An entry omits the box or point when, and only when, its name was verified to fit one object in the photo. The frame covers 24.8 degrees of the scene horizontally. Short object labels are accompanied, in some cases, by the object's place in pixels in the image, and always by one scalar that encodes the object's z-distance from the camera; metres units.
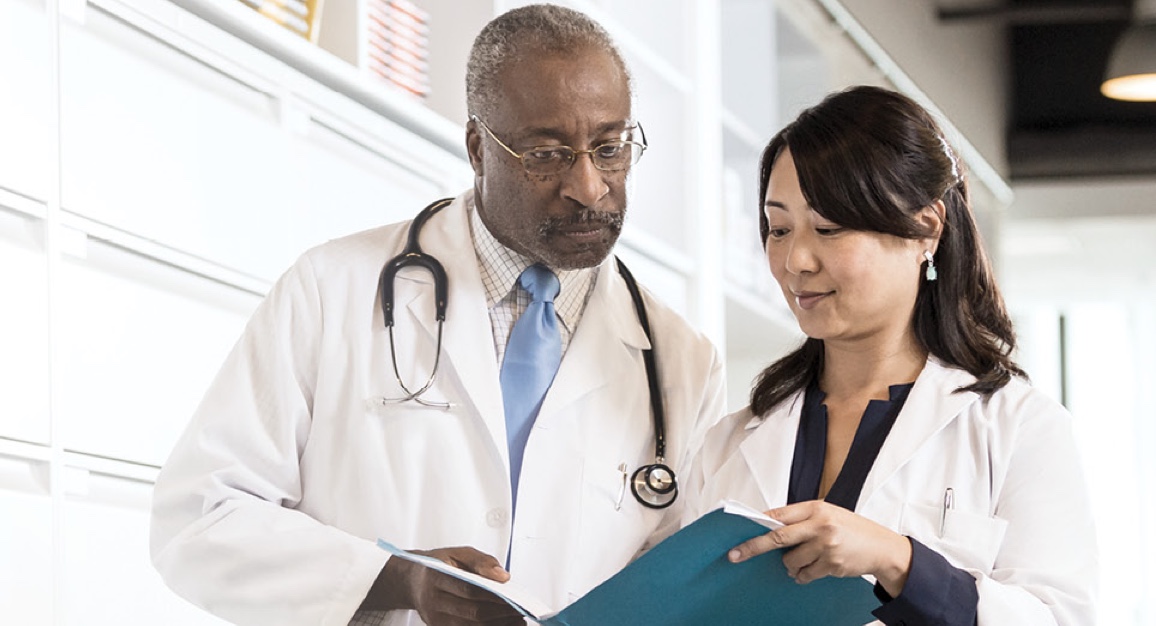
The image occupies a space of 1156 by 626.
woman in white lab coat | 2.23
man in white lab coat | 2.39
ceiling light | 6.09
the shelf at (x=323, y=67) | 2.75
